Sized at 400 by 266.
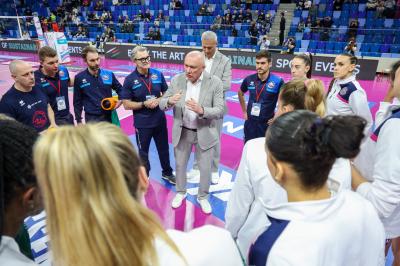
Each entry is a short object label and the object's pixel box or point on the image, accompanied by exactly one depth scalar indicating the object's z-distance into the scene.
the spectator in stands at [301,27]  14.48
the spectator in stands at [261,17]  15.90
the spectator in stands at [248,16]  16.28
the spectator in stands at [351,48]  11.22
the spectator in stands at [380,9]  13.47
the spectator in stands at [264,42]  13.80
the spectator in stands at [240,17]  16.47
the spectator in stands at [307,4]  15.96
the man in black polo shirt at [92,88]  4.26
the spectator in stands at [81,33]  19.58
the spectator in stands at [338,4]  14.93
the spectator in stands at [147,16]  19.04
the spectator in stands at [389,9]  13.08
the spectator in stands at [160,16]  18.67
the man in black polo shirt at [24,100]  3.45
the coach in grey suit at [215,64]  4.45
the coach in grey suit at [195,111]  3.44
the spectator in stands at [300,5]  16.23
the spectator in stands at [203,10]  18.06
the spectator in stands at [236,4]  17.65
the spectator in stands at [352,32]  12.83
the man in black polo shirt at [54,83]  4.19
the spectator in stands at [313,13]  14.99
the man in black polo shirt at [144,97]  3.98
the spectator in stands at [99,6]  22.14
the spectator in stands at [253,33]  14.55
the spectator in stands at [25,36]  18.42
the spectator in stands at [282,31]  14.57
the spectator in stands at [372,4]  14.26
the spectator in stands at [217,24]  16.17
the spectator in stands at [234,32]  15.59
